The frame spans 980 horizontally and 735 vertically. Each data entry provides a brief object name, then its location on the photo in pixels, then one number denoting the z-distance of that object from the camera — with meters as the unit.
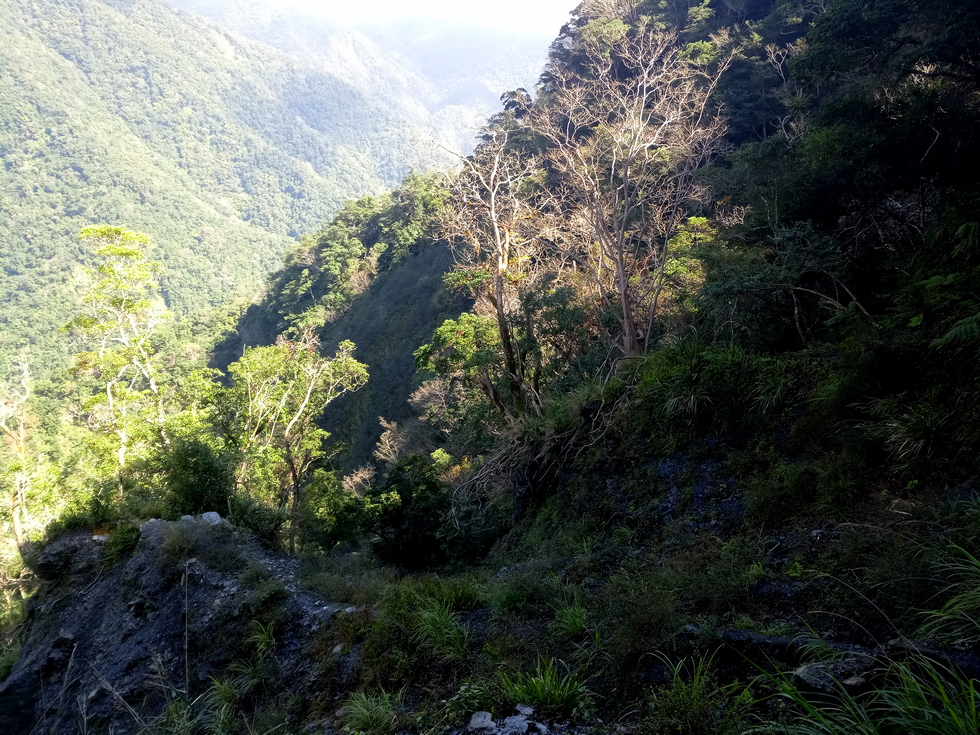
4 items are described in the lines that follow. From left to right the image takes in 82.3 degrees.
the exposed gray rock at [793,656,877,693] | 2.54
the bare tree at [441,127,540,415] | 10.53
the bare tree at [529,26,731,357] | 10.14
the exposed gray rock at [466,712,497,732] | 3.16
